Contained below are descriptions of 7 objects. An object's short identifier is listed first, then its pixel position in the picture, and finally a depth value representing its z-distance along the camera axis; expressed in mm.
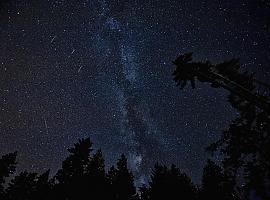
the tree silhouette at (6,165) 19422
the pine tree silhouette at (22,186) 18469
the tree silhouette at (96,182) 16295
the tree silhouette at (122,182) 16929
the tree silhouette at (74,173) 15203
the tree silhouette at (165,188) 15575
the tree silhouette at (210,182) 15311
